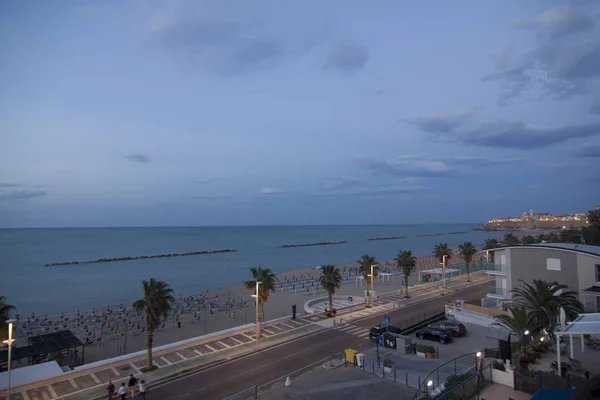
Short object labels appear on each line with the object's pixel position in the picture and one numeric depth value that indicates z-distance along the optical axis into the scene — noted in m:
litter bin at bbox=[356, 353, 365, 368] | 21.75
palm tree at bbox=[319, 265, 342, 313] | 34.73
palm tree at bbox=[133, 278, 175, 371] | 22.58
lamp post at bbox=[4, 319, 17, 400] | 17.50
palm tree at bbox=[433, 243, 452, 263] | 51.32
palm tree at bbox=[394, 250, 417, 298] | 42.87
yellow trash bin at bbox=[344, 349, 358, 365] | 22.17
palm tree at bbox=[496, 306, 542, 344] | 18.70
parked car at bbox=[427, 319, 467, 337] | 27.33
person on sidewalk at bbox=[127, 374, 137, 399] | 18.55
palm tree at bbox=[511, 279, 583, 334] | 19.28
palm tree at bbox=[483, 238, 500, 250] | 63.32
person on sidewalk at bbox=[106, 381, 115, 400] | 18.18
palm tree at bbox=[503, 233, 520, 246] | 73.53
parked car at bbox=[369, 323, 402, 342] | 26.36
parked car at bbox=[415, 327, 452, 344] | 26.01
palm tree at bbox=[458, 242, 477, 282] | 53.62
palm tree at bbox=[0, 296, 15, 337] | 19.62
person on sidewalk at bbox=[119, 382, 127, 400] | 17.94
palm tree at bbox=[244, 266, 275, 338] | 29.05
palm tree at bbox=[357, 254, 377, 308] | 38.75
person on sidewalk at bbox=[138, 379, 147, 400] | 18.03
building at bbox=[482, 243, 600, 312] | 27.08
